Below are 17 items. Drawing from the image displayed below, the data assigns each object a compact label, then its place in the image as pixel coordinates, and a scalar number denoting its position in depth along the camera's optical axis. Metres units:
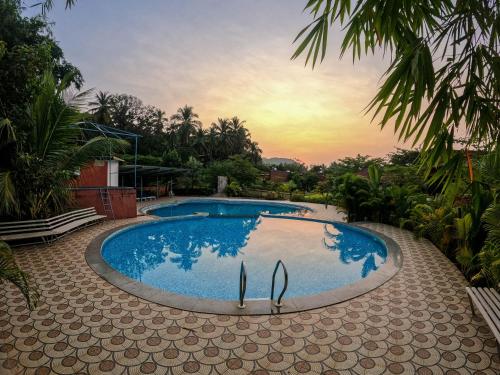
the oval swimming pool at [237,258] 4.47
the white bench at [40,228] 6.12
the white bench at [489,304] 2.73
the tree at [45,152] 6.14
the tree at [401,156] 22.07
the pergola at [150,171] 15.74
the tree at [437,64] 1.69
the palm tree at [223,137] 33.16
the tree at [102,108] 26.89
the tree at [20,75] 5.27
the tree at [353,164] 20.17
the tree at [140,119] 29.42
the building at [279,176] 30.21
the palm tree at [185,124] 31.03
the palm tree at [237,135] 34.06
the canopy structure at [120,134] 9.06
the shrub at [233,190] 21.69
